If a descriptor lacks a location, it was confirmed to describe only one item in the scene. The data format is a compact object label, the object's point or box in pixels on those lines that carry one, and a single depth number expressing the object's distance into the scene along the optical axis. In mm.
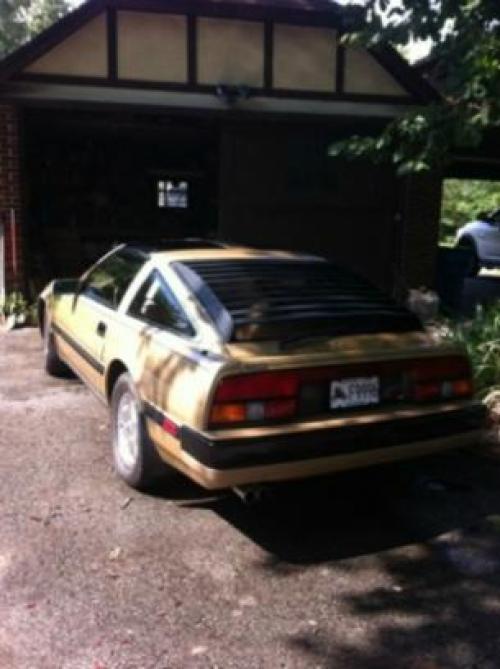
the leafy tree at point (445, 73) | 6141
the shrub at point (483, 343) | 6172
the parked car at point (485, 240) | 17625
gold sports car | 3754
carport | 10039
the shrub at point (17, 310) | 10069
